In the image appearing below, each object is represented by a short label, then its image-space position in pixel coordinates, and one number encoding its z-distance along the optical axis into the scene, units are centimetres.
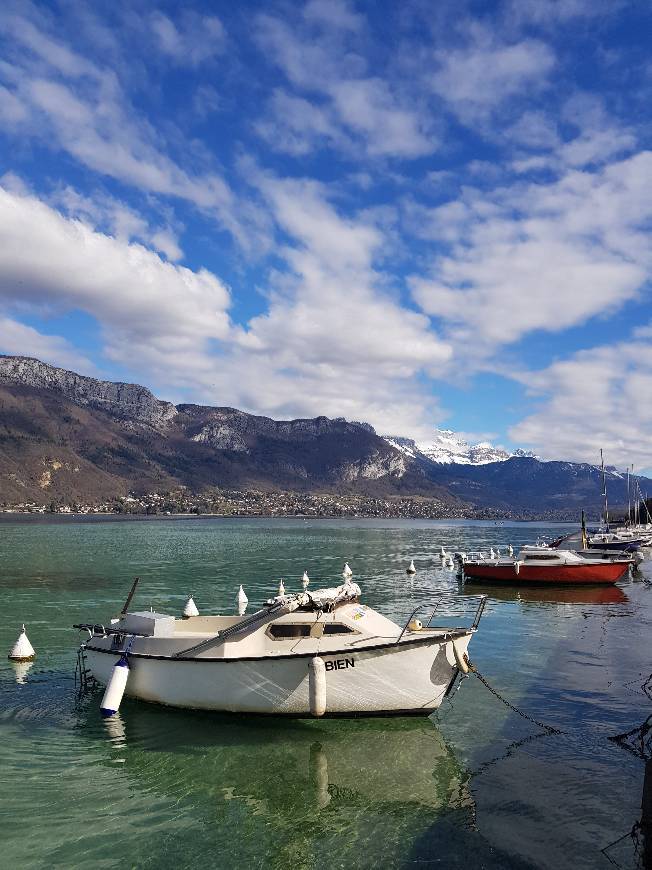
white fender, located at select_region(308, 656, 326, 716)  1652
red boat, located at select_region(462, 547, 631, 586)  5016
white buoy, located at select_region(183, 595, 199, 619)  3344
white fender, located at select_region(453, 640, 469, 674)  1688
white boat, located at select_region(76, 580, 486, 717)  1681
